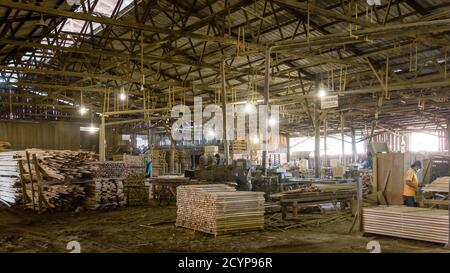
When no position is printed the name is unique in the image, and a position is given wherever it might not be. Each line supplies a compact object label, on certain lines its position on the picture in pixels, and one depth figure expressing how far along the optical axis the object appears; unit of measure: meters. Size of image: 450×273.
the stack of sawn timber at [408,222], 8.44
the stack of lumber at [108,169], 14.92
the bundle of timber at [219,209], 9.84
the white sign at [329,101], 16.59
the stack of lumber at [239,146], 22.50
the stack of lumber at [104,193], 14.78
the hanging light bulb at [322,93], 16.28
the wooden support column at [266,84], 13.86
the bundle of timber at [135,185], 15.92
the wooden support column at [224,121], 14.84
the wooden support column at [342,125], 25.39
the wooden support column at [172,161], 24.42
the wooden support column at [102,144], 17.81
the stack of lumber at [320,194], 12.00
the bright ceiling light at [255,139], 26.59
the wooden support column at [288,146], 38.75
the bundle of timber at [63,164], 14.05
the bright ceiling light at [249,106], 17.64
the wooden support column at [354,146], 30.60
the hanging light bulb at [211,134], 27.58
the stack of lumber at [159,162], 24.78
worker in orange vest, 10.75
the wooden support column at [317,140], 20.83
